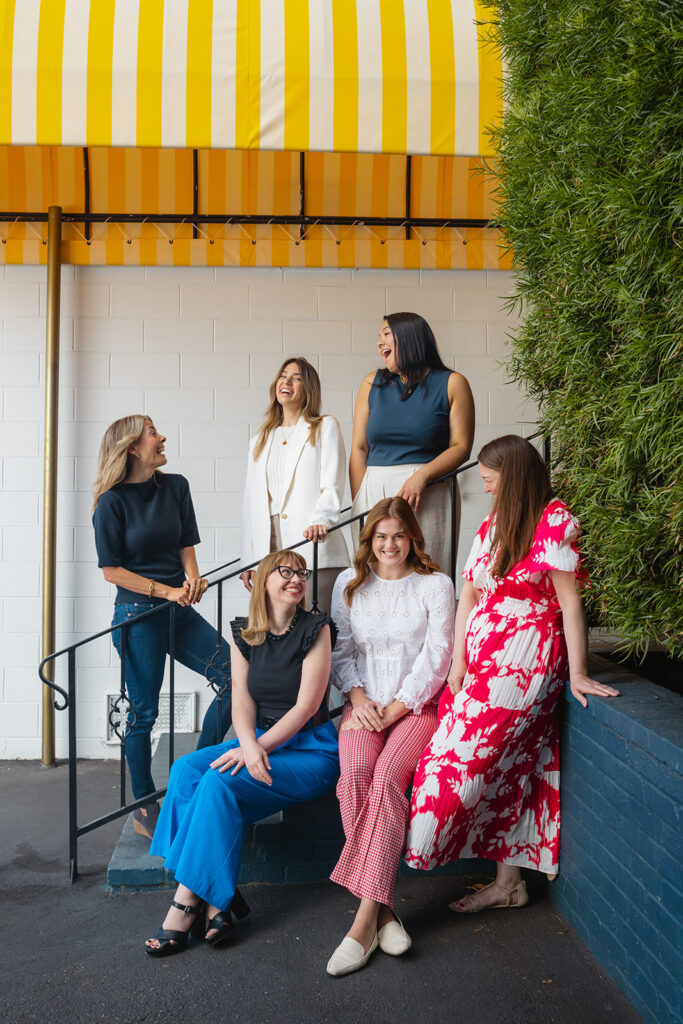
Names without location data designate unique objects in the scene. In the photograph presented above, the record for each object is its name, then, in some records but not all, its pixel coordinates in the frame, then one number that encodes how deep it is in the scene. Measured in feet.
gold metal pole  14.78
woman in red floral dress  8.66
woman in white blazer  10.94
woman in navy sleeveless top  10.69
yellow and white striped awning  10.64
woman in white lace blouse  8.74
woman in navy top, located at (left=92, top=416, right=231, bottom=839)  11.03
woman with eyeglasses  8.78
